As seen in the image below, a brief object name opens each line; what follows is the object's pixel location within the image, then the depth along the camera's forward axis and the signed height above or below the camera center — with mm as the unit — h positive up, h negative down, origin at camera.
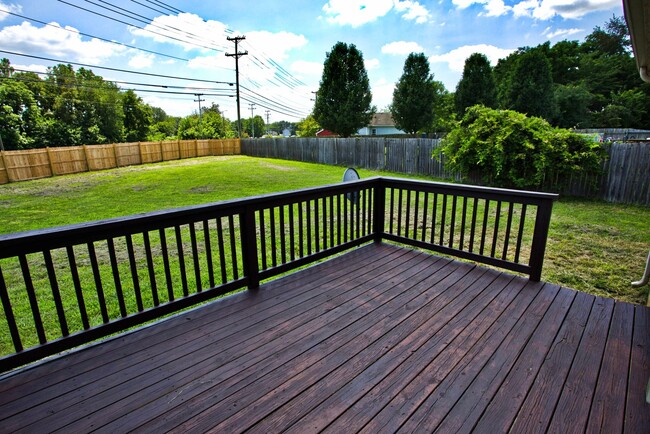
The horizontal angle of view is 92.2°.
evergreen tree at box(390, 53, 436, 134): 20617 +2867
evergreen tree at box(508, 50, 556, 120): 17875 +2898
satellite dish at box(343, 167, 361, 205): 4652 -515
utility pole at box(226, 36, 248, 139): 21797 +6088
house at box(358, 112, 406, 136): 43562 +1794
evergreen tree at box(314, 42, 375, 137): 18797 +2866
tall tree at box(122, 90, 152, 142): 32406 +2723
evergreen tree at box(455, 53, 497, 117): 18938 +3253
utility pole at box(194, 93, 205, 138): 23741 +3382
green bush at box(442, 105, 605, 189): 6562 -298
